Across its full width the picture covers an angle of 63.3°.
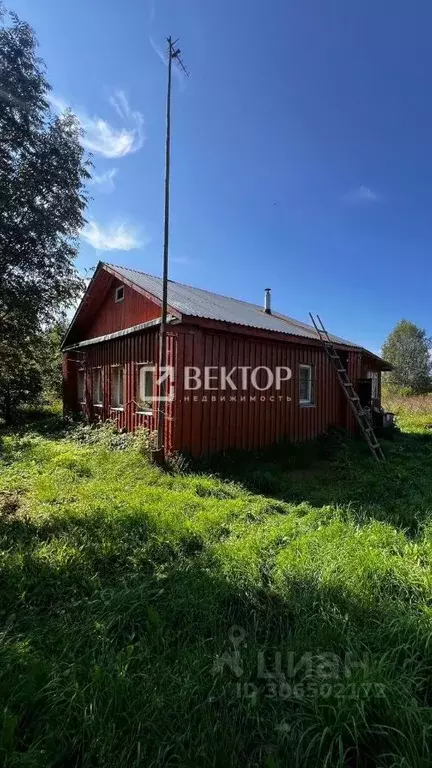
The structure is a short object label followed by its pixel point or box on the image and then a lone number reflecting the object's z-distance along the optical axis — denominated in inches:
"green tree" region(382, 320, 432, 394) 1363.2
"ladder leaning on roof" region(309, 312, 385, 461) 345.7
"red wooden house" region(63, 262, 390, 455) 290.4
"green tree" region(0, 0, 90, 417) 194.2
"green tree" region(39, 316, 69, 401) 516.7
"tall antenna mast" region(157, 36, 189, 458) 248.4
